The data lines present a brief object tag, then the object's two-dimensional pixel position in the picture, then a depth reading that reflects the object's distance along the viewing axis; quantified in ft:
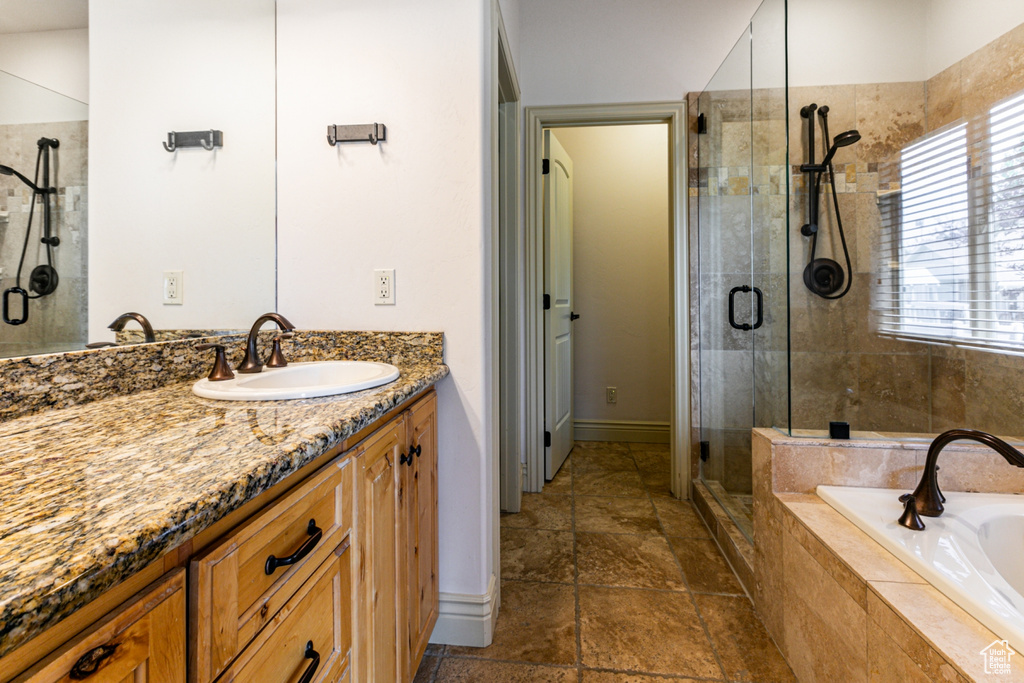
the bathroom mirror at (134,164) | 2.64
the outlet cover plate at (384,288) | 4.81
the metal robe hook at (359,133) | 4.77
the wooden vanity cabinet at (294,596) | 1.29
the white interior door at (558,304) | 8.80
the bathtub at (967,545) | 2.83
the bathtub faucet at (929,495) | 3.75
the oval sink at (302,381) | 3.15
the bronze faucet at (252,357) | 4.12
